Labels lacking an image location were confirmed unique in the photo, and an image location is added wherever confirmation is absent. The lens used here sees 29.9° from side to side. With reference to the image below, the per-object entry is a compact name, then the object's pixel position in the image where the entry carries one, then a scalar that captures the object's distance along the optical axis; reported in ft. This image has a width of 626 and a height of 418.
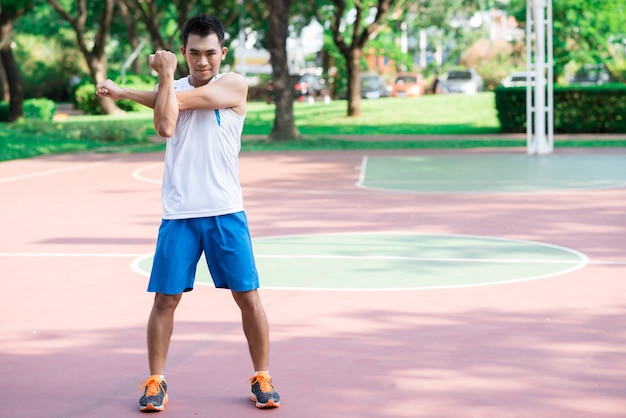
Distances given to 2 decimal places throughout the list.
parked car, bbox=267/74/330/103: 190.08
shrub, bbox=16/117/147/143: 97.19
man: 18.28
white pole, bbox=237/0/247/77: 145.79
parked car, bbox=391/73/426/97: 181.02
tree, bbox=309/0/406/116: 116.37
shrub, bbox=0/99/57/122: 130.00
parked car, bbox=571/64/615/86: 179.44
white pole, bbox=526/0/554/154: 75.82
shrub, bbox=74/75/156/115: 152.25
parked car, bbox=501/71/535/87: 167.63
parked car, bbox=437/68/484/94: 169.27
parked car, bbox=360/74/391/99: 178.40
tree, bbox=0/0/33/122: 121.29
